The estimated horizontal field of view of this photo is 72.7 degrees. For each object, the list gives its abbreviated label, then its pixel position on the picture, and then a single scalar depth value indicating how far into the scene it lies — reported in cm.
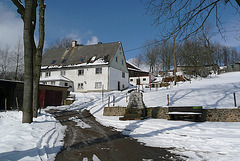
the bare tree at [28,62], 789
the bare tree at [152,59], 5337
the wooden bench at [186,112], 958
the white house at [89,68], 3042
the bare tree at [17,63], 3901
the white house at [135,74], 4208
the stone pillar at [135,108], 1117
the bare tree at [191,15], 641
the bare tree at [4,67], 3872
